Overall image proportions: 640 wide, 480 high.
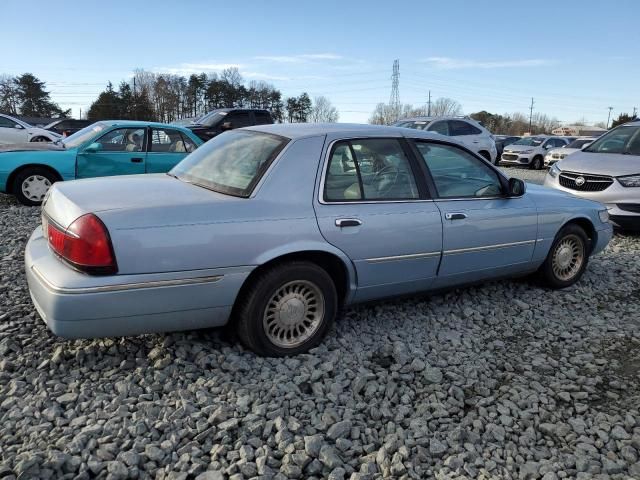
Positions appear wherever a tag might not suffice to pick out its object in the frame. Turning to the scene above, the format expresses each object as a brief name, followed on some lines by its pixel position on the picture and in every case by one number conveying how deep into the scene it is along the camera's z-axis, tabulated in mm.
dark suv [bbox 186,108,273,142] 14781
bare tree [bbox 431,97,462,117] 78338
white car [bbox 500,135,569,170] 21281
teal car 7641
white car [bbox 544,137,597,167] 19855
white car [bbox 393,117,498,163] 13000
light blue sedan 2781
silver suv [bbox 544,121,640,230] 7086
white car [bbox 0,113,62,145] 15341
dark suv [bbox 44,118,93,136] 23141
